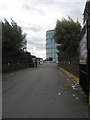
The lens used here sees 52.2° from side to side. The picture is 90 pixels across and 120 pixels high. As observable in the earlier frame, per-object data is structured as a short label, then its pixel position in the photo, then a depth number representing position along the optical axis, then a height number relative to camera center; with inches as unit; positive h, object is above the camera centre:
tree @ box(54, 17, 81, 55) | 629.3 +207.9
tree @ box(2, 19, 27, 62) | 526.0 +102.0
